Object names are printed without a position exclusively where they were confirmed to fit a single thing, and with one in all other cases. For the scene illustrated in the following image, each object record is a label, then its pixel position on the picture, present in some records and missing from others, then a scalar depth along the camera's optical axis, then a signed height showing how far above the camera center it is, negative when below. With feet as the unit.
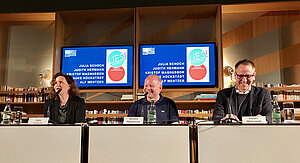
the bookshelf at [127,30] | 13.66 +3.95
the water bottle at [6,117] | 6.75 -0.27
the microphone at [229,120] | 5.98 -0.28
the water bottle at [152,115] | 7.00 -0.21
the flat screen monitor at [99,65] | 13.64 +1.93
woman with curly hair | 8.59 +0.09
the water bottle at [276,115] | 6.34 -0.17
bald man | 9.17 +0.07
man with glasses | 7.86 +0.25
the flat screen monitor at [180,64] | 13.25 +1.98
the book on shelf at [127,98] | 13.27 +0.37
